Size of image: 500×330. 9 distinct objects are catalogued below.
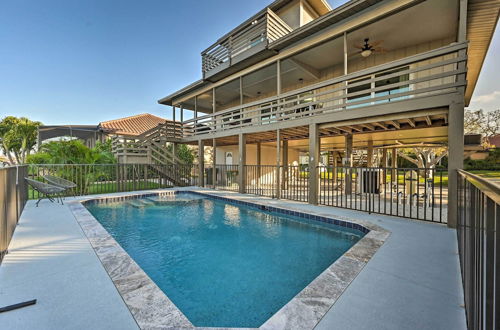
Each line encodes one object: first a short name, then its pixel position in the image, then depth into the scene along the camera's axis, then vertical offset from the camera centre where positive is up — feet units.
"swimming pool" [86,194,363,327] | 8.33 -5.31
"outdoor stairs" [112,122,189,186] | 35.39 +1.88
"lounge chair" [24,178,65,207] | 20.97 -2.38
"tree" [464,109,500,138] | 67.94 +12.48
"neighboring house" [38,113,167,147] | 53.83 +8.84
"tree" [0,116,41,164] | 74.08 +9.43
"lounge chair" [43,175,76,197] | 24.77 -2.13
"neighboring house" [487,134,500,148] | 54.83 +5.90
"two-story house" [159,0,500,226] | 17.34 +12.35
